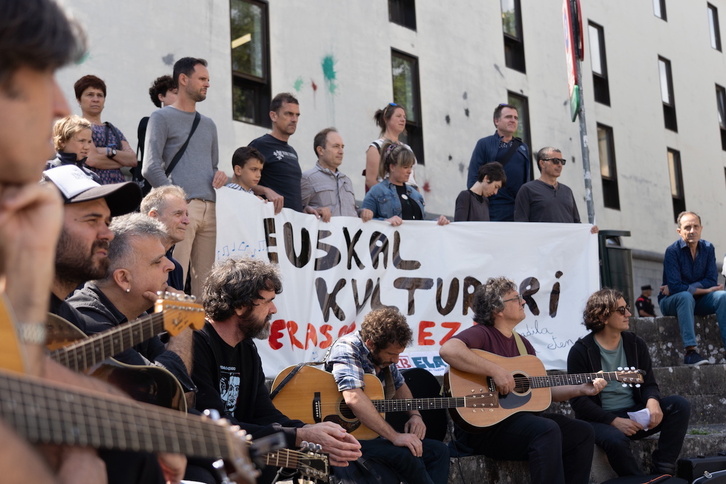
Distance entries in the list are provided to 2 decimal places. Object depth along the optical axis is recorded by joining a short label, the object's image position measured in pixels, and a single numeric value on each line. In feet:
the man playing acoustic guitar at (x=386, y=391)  18.12
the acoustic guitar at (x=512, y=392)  20.68
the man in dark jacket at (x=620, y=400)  22.57
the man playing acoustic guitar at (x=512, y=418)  20.15
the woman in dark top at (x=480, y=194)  29.63
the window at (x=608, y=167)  69.62
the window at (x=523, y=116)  62.23
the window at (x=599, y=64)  70.28
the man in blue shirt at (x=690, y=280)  31.68
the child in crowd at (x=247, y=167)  24.34
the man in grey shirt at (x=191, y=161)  22.86
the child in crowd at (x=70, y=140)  20.42
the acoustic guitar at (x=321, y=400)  18.21
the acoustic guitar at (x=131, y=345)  7.99
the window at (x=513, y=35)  62.34
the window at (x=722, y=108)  83.97
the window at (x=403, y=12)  53.97
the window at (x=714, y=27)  85.34
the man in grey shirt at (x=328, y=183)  27.30
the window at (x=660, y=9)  77.97
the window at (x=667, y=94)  77.15
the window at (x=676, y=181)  77.00
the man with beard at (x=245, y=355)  15.11
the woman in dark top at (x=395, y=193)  27.73
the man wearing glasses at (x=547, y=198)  31.12
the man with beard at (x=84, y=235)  10.74
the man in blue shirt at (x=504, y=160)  32.96
